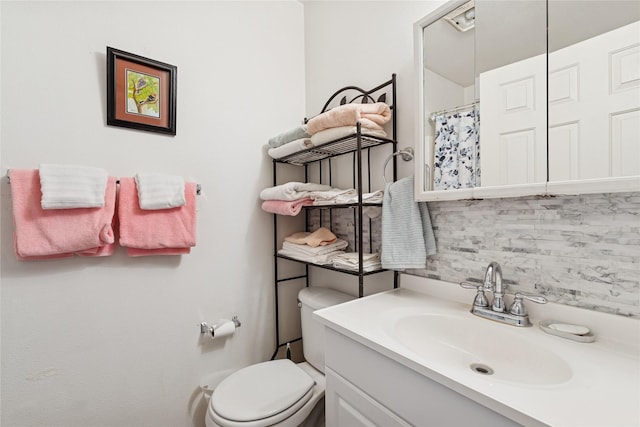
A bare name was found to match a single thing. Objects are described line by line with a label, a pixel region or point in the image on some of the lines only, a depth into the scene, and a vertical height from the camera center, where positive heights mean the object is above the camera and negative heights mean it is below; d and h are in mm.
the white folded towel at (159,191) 1123 +83
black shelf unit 1113 +287
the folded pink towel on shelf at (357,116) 1107 +388
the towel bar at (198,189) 1302 +100
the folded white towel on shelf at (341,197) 1148 +55
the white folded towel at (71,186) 943 +88
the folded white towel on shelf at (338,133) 1124 +324
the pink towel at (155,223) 1102 -55
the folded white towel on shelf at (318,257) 1278 -228
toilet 1001 -738
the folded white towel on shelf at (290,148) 1300 +309
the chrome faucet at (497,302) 799 -288
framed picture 1120 +507
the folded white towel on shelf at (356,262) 1118 -219
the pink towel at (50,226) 924 -55
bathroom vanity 490 -349
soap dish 698 -321
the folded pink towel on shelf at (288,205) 1318 +23
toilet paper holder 1325 -581
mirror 657 +316
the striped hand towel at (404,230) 1045 -81
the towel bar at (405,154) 1145 +234
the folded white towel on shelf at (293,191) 1314 +94
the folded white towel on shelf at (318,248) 1303 -187
